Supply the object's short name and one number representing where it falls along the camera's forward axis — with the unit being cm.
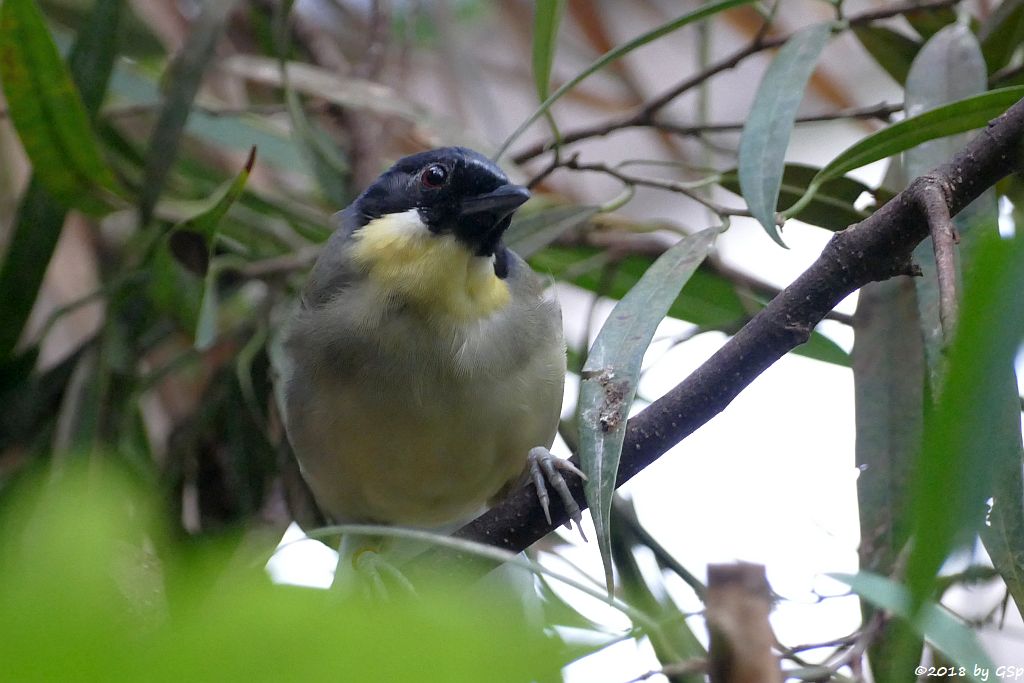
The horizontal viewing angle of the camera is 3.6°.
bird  411
